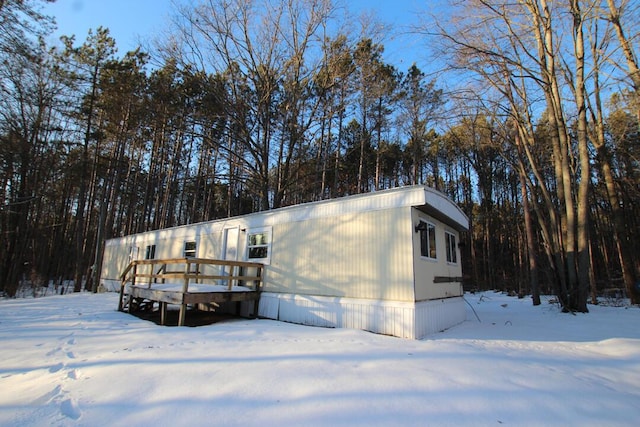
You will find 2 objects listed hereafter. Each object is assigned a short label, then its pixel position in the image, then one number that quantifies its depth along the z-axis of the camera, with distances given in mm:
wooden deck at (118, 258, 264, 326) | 6809
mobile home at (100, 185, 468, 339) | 6195
